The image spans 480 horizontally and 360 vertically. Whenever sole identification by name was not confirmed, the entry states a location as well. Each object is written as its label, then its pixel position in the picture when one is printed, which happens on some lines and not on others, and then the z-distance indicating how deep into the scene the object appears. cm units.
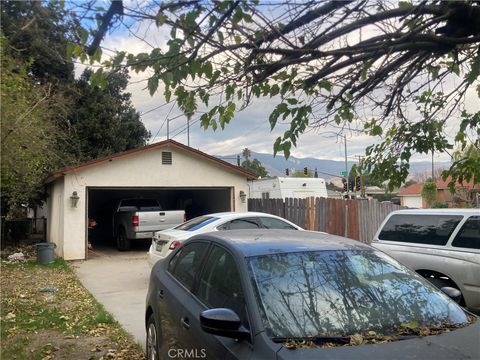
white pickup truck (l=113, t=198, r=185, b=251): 1597
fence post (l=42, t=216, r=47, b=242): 2038
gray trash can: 1387
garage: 1533
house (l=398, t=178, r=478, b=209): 6425
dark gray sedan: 273
